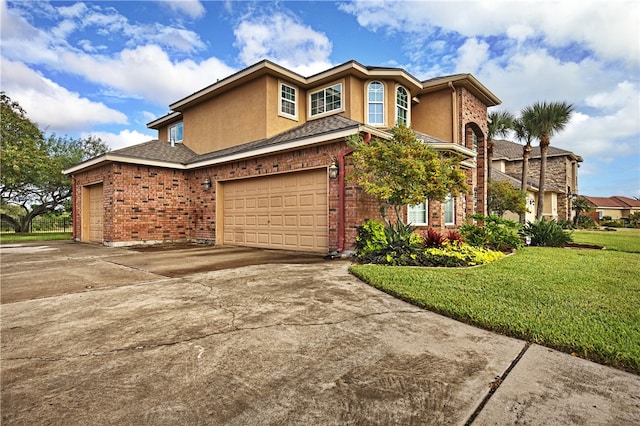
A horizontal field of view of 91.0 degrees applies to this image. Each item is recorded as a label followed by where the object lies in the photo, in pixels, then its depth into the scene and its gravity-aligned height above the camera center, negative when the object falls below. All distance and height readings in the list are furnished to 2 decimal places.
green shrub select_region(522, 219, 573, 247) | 10.57 -0.73
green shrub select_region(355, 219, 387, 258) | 7.30 -0.58
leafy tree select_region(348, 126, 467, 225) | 6.86 +0.97
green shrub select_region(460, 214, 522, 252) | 8.90 -0.61
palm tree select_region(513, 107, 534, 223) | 19.47 +5.36
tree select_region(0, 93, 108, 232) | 18.88 +3.05
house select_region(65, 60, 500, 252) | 9.30 +1.82
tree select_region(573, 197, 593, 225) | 30.46 +0.78
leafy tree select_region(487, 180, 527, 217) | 16.92 +0.89
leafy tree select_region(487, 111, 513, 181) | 18.83 +5.41
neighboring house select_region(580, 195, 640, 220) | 44.53 +1.04
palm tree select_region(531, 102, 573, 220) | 18.67 +5.59
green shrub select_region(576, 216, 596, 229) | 26.31 -0.82
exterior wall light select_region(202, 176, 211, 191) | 12.29 +1.21
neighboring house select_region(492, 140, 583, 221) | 27.52 +3.80
